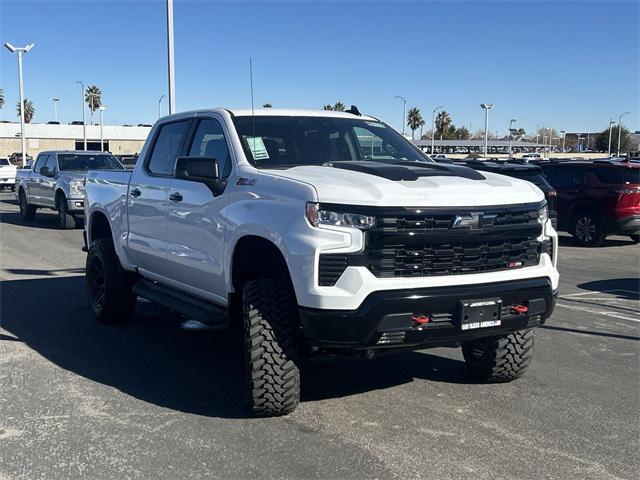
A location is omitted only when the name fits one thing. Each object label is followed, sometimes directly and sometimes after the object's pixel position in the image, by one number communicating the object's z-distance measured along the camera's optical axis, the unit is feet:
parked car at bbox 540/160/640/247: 46.57
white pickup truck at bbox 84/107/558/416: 13.56
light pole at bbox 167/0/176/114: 53.16
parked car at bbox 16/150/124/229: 54.49
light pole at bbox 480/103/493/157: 206.22
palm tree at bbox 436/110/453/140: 354.33
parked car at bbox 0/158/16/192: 106.22
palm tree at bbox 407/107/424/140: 329.64
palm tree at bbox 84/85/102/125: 308.19
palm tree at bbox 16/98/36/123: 342.03
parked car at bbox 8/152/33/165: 198.92
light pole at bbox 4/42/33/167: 128.88
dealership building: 249.96
